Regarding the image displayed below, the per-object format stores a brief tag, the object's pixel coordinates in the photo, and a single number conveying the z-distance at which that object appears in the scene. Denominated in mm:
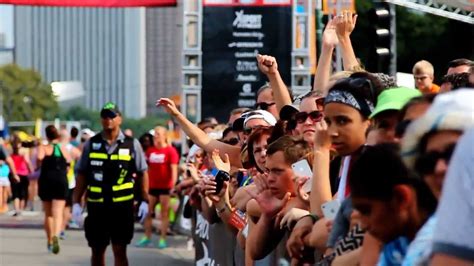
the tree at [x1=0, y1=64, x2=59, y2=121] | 136000
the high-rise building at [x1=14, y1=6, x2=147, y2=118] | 184000
